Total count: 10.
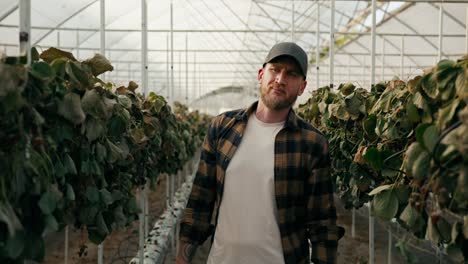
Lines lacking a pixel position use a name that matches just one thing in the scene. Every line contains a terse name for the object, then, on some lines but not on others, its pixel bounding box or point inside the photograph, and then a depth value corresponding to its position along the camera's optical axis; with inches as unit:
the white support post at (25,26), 82.7
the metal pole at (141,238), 188.2
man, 100.3
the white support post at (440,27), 272.8
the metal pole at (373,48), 173.5
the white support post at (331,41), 207.3
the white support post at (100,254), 159.0
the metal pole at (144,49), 195.3
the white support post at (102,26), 163.2
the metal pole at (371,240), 162.2
